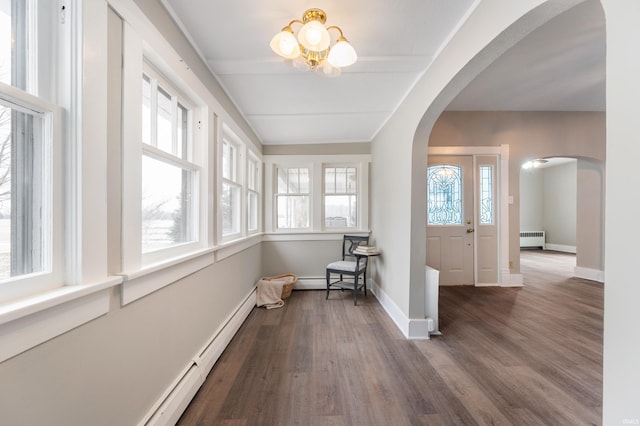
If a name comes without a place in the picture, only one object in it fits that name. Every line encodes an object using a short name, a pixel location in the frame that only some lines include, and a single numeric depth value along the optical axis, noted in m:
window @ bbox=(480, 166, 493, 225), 3.88
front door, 3.81
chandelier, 1.28
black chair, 3.27
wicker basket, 3.40
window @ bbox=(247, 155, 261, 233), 3.38
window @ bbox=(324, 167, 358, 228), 3.98
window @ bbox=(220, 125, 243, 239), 2.47
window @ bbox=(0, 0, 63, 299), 0.72
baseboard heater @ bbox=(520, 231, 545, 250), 7.72
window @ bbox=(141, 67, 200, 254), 1.31
